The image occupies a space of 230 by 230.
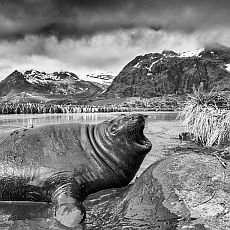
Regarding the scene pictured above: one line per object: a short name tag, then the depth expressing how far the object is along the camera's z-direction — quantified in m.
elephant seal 5.03
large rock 3.43
